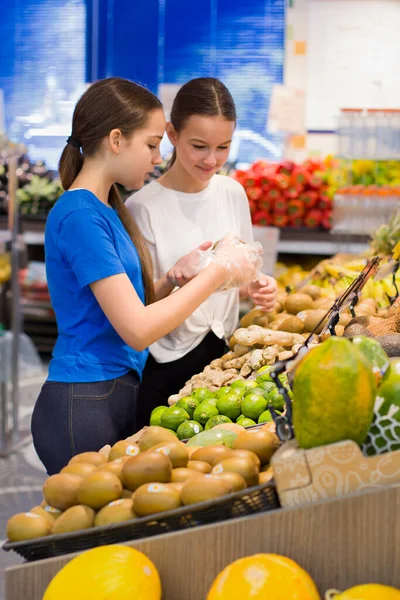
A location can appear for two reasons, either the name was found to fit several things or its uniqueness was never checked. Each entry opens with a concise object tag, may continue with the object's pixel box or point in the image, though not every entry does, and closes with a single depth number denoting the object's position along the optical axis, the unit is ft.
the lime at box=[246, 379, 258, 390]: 6.42
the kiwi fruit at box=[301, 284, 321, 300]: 9.45
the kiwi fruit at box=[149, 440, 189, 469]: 4.34
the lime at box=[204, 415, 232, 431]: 5.76
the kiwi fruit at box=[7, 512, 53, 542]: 4.00
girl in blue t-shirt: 6.32
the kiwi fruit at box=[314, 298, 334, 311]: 8.61
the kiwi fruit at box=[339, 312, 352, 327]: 7.74
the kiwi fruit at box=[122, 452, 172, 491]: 4.07
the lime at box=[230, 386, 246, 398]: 6.29
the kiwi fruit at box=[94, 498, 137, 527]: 3.91
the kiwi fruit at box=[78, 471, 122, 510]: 4.05
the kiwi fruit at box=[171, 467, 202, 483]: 4.12
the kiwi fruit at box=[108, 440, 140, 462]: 4.70
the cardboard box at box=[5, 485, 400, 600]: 3.58
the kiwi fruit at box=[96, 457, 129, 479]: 4.27
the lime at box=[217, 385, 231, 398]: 6.46
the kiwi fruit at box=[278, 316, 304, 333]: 7.97
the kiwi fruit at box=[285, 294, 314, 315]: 8.84
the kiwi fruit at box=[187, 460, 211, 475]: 4.25
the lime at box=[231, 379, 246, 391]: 6.56
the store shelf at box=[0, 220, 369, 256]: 18.89
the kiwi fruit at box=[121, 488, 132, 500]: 4.14
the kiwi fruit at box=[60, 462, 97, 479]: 4.36
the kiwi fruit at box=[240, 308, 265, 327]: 8.50
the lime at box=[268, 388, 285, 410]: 5.82
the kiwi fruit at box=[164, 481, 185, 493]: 3.96
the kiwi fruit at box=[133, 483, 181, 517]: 3.84
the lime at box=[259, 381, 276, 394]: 6.28
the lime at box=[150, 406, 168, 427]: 6.26
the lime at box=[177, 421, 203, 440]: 5.67
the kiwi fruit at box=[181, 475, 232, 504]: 3.77
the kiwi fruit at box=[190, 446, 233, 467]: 4.31
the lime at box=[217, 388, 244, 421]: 6.06
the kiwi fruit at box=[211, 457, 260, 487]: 4.00
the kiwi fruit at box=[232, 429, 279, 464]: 4.33
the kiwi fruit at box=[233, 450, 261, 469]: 4.13
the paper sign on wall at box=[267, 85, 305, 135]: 20.24
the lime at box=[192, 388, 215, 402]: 6.57
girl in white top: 7.93
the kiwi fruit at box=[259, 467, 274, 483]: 4.08
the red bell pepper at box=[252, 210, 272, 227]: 19.60
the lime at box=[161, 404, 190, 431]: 6.04
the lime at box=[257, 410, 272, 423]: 5.65
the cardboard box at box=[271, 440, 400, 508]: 3.62
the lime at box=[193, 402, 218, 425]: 6.01
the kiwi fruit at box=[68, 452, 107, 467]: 4.66
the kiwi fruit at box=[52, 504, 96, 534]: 3.97
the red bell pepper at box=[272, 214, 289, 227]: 19.45
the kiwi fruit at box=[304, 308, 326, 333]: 7.95
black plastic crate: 3.77
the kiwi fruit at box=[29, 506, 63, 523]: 4.17
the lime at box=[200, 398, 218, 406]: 6.26
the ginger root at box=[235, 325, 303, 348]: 7.55
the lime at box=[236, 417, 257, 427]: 5.71
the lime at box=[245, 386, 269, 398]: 6.10
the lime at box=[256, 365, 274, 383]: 6.61
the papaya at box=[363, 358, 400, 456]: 3.76
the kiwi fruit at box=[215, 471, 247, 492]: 3.86
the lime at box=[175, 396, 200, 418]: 6.33
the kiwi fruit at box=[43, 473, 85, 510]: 4.17
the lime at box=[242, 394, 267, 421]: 5.86
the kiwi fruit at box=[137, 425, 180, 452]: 4.75
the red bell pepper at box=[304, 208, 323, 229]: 19.43
